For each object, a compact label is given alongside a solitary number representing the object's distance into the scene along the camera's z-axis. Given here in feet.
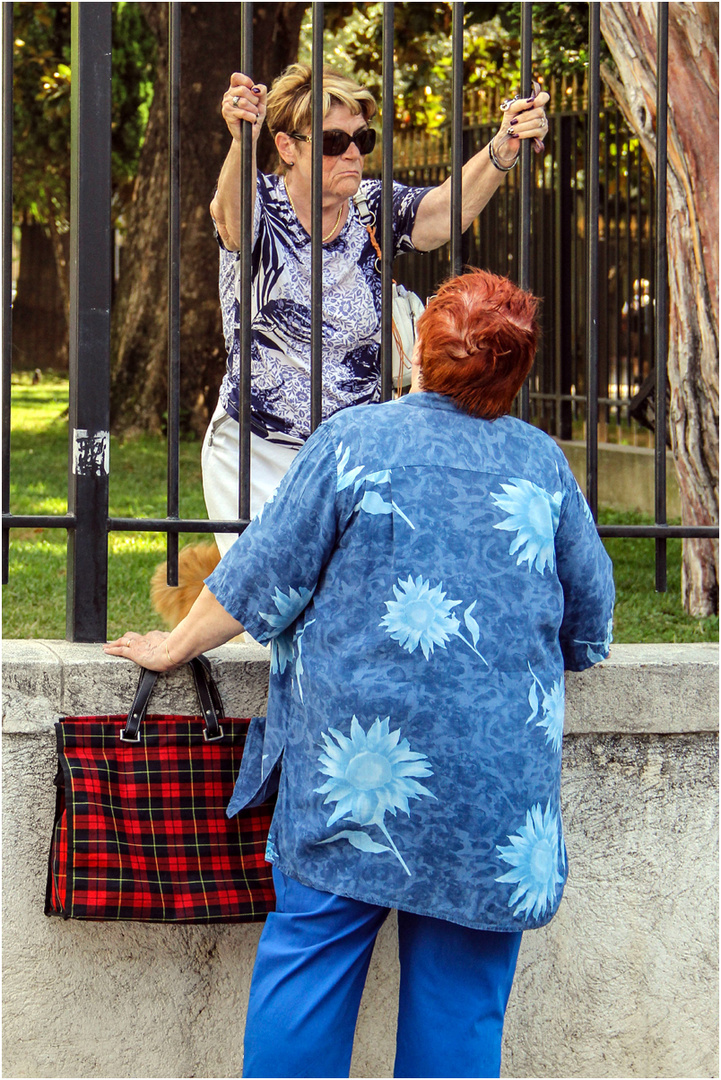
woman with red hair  14.17
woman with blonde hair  20.25
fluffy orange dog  20.25
